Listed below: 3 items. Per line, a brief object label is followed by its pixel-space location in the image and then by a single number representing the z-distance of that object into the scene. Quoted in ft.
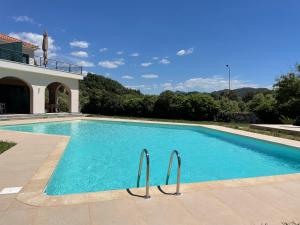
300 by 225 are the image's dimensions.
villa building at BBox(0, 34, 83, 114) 61.52
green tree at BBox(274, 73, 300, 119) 65.00
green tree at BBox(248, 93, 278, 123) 67.46
